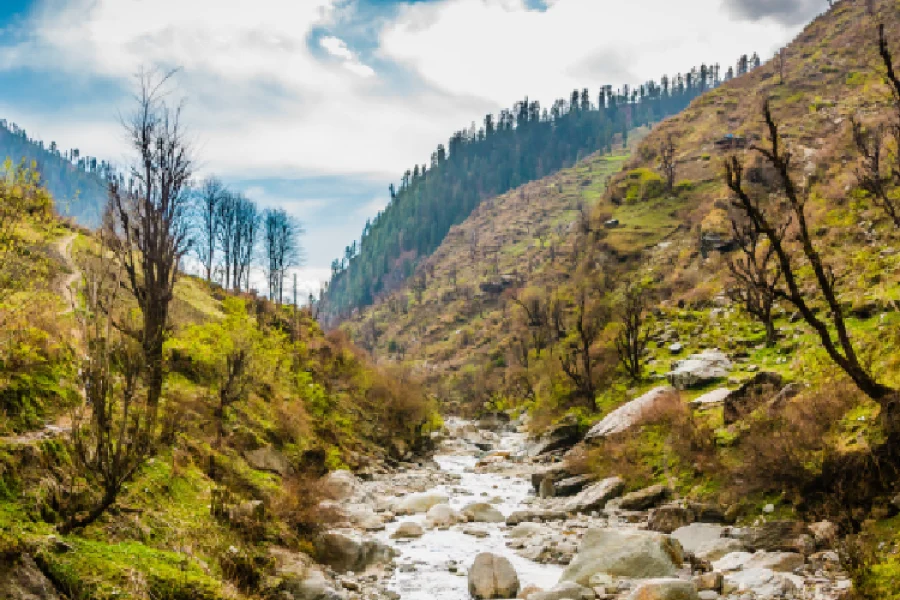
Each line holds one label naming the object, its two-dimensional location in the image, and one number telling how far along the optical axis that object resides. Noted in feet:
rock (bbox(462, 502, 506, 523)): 59.11
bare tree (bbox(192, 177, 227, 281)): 174.40
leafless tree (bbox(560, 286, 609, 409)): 94.07
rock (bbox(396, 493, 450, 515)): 63.46
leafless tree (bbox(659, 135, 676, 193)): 247.91
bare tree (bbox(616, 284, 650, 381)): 89.81
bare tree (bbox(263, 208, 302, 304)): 196.24
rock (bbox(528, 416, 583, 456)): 91.81
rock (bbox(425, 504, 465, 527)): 57.82
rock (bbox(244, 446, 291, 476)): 56.03
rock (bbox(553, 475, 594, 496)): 67.15
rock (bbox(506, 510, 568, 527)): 57.21
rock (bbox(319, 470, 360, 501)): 58.39
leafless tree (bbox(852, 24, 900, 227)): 69.39
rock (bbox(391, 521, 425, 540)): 53.01
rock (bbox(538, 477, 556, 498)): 68.80
